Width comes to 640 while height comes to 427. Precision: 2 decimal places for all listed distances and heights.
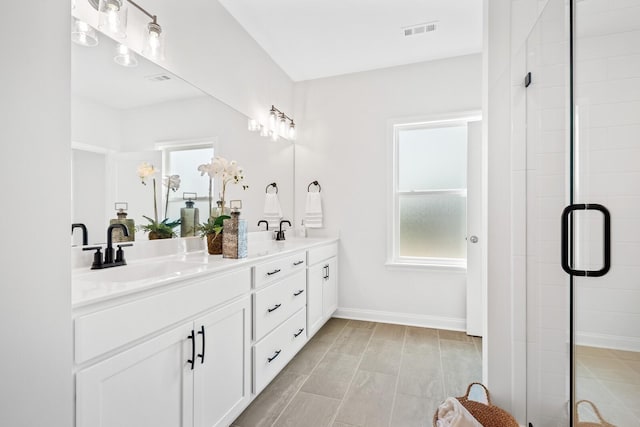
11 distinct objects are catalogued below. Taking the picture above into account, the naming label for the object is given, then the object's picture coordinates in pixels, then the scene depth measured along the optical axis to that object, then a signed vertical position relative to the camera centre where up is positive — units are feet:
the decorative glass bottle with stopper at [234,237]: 5.66 -0.47
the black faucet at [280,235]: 10.05 -0.75
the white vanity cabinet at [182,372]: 3.06 -1.96
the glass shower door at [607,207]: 2.95 +0.07
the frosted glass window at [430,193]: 10.21 +0.68
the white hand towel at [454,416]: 4.47 -3.05
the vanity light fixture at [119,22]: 4.67 +3.05
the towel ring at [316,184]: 11.40 +1.06
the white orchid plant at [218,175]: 6.56 +0.86
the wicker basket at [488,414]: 4.70 -3.21
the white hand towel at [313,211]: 11.16 +0.05
